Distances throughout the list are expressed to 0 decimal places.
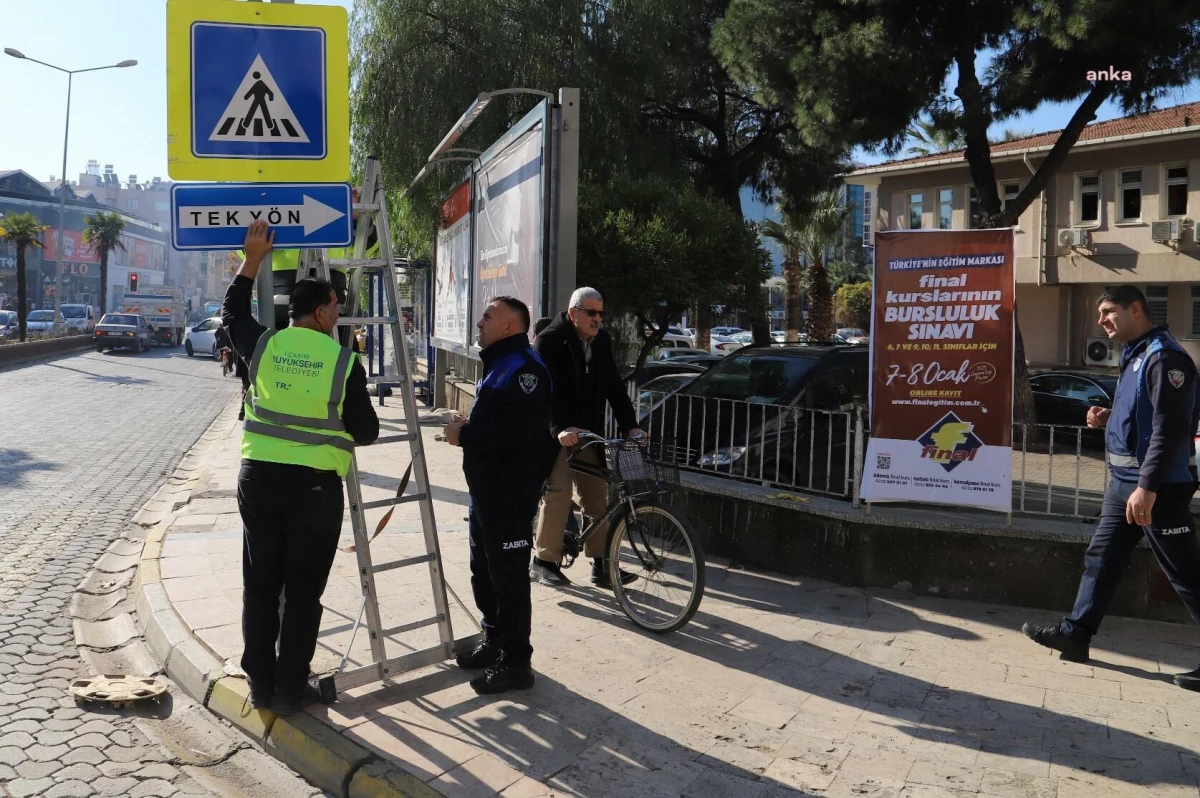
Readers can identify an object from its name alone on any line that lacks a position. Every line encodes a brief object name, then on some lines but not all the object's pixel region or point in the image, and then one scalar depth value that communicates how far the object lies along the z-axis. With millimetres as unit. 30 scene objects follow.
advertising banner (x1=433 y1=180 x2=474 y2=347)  12087
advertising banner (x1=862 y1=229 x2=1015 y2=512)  5973
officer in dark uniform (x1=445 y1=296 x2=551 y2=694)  4398
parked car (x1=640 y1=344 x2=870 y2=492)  6664
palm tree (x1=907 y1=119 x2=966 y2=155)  14164
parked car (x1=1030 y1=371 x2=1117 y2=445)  15391
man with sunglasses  5898
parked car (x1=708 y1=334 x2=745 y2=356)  44347
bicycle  5223
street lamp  39344
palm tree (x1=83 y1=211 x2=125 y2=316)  61250
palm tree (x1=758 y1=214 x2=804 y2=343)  28562
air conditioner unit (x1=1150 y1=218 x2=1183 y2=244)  26625
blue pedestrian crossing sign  4355
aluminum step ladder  4477
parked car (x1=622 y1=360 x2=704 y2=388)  16334
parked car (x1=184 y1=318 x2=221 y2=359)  35531
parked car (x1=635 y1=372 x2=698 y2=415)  7705
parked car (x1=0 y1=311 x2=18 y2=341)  39403
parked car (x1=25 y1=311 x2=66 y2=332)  46825
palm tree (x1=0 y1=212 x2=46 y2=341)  36500
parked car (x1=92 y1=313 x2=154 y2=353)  36625
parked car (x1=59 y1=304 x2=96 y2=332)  46141
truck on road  45812
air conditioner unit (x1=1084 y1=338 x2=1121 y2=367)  29156
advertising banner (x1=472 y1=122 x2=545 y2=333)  7906
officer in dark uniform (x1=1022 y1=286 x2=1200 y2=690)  4617
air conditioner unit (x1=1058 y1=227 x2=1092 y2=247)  28656
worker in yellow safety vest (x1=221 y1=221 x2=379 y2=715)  4031
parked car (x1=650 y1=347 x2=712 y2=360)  26344
